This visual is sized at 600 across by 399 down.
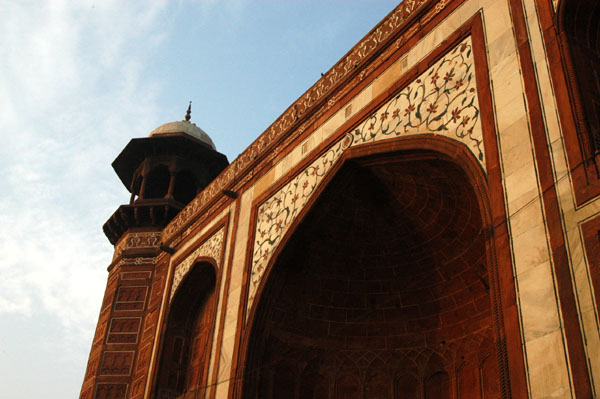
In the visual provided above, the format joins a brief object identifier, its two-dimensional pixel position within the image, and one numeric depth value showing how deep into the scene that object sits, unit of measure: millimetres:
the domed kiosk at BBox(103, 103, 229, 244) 13992
